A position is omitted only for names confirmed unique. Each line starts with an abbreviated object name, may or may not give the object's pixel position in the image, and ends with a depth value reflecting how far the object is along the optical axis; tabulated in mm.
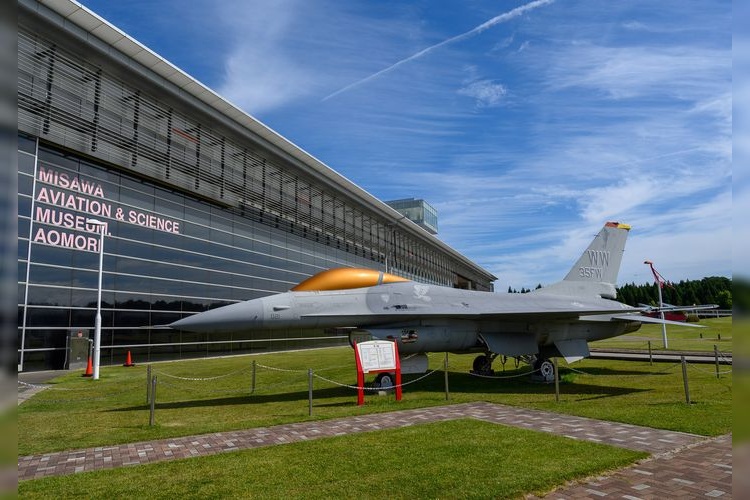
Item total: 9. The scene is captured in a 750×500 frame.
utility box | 21812
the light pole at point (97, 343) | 18234
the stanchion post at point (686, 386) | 10109
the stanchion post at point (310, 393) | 10141
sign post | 12148
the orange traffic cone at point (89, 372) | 19462
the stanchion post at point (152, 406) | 9120
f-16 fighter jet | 13141
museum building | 20797
